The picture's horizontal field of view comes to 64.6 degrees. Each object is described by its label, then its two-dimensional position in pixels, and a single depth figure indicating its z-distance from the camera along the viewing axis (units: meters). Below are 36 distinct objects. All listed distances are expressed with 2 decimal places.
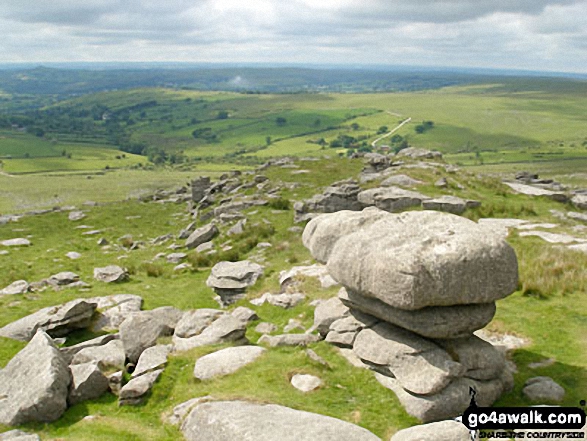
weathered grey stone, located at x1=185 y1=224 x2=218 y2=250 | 42.66
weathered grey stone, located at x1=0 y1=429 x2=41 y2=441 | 13.92
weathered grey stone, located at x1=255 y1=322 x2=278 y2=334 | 22.47
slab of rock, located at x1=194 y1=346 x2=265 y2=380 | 17.22
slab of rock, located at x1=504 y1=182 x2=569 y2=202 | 44.62
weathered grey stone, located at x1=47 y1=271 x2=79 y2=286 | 33.81
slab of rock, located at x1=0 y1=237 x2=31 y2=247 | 47.00
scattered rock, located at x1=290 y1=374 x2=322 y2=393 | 15.78
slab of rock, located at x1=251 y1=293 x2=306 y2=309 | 25.33
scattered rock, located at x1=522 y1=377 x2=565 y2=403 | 15.02
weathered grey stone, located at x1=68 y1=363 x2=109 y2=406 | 16.95
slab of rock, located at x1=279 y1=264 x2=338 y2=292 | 26.62
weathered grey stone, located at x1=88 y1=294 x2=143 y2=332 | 25.73
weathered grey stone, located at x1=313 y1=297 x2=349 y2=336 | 19.44
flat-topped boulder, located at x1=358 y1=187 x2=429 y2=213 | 39.66
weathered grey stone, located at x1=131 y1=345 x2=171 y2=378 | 17.94
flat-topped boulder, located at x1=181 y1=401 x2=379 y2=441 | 12.45
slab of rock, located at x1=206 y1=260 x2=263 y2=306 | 29.02
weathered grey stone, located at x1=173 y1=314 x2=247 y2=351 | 19.97
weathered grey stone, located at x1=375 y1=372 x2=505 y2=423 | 14.43
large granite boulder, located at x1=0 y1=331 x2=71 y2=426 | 15.65
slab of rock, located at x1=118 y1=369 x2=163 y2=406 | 16.62
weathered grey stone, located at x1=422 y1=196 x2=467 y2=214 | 38.06
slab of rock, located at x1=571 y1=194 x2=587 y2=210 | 42.75
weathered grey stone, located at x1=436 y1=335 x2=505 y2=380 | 15.61
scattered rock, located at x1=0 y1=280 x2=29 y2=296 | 31.61
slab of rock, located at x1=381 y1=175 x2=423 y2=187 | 46.47
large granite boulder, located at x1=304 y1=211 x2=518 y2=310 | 14.57
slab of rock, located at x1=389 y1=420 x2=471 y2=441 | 12.24
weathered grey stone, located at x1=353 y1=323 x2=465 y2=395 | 14.84
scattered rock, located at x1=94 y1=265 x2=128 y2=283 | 34.25
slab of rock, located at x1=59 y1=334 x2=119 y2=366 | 20.86
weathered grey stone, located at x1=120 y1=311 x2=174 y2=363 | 20.20
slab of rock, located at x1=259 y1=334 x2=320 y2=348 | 19.41
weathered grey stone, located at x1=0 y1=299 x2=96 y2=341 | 23.80
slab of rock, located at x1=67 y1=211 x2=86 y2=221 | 59.16
